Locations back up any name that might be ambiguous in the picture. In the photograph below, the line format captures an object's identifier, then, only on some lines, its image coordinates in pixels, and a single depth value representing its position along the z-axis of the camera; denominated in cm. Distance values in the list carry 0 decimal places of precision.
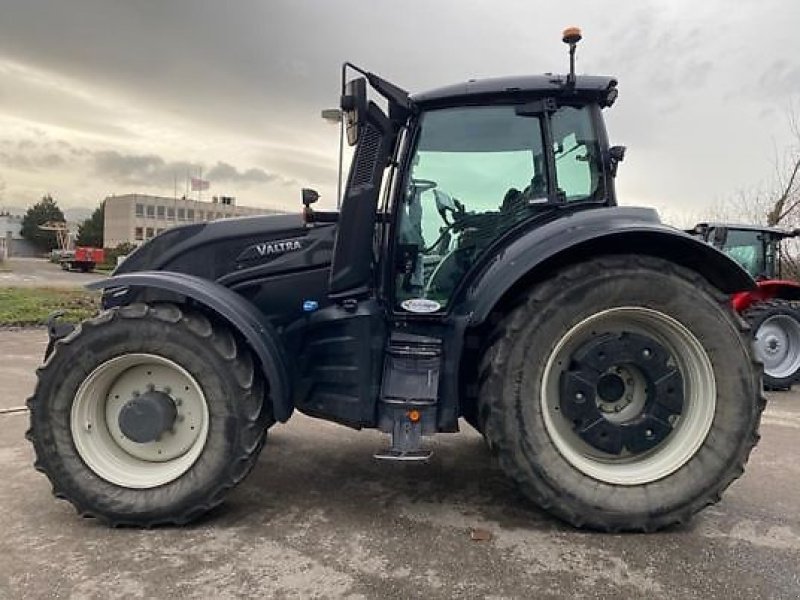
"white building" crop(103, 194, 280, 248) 6844
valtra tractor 332
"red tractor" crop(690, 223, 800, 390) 853
